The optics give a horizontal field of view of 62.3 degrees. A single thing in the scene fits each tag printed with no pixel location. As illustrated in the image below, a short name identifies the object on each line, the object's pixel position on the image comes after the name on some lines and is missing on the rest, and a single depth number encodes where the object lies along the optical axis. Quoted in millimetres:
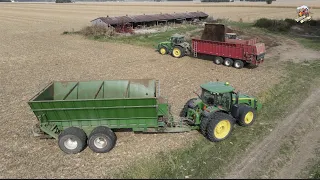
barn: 37197
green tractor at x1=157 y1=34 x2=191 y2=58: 23025
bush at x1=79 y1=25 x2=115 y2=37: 34031
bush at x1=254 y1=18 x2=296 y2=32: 38344
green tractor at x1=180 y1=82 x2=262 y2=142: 9914
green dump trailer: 9312
